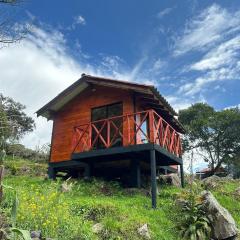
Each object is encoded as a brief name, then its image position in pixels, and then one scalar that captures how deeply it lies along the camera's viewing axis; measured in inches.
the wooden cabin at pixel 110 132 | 386.2
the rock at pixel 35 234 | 182.9
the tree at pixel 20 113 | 909.5
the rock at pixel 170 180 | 464.3
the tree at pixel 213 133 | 923.7
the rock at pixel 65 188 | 325.6
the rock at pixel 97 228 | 226.0
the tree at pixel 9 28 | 217.1
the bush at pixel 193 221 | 252.4
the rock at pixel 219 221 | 256.2
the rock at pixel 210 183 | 428.0
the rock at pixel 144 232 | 236.5
